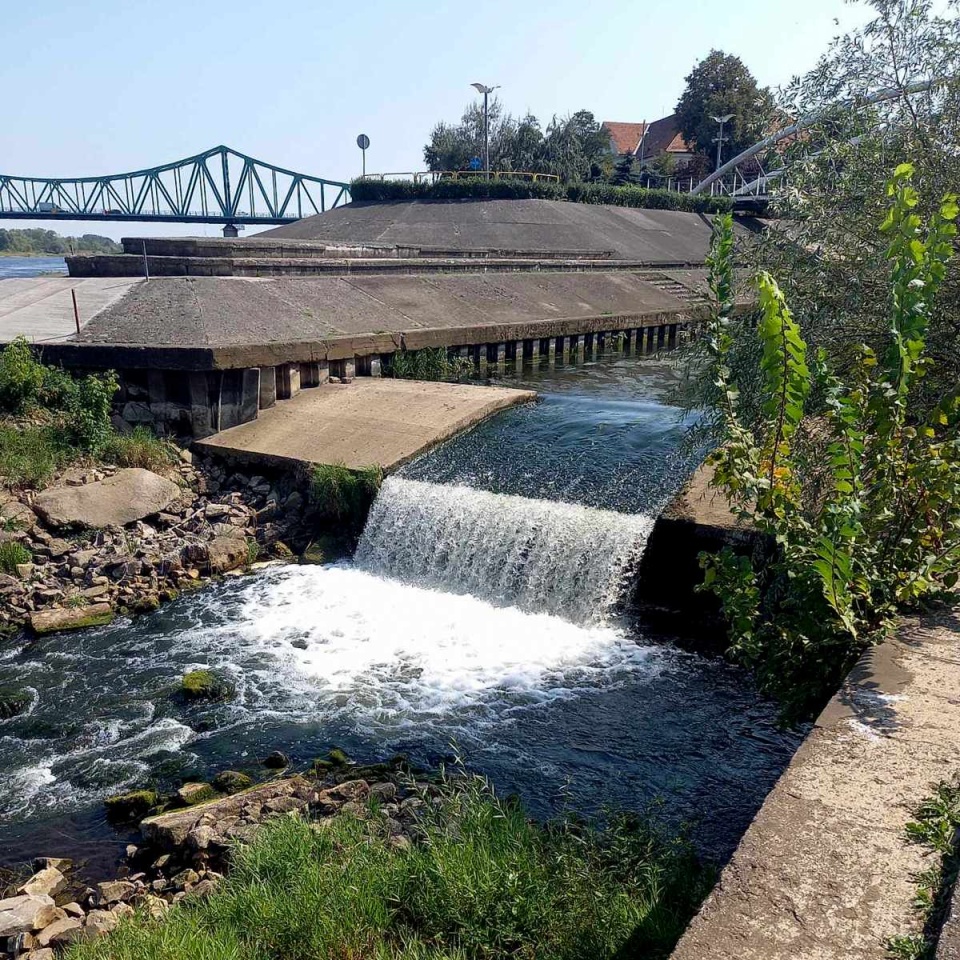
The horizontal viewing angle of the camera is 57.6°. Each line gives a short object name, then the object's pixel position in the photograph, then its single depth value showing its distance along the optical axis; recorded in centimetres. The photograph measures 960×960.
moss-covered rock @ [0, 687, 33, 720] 820
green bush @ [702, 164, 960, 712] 469
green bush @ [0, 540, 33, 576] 1060
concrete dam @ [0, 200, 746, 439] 1386
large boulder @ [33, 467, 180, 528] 1134
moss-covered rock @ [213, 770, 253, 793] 685
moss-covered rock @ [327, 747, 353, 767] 715
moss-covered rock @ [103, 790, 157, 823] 668
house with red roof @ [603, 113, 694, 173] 7756
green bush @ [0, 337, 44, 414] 1270
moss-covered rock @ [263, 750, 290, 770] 721
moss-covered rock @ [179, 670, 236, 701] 838
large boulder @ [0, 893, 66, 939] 520
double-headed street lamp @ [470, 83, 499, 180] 4231
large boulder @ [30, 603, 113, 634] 987
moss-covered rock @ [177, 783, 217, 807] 668
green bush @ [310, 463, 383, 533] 1196
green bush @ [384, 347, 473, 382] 1695
